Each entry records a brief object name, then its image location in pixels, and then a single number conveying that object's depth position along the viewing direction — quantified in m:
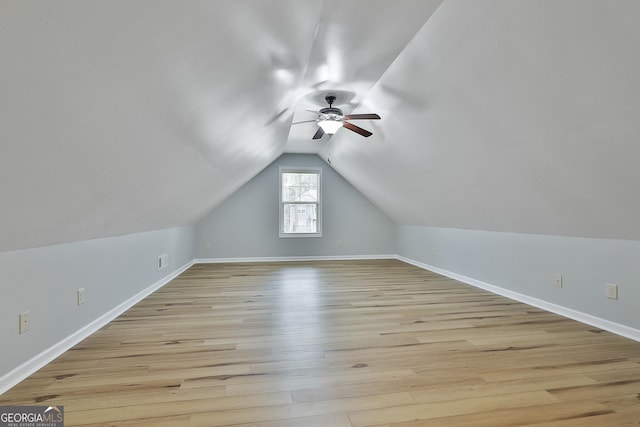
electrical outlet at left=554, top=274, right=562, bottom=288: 2.90
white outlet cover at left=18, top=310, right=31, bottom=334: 1.71
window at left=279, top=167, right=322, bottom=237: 6.28
